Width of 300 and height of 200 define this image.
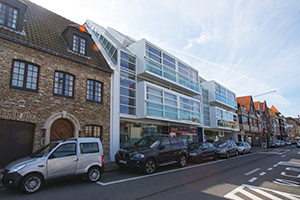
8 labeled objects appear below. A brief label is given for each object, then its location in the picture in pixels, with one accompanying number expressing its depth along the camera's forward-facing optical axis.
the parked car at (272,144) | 37.31
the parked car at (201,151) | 13.17
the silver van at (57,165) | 5.90
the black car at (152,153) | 8.94
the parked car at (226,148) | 15.93
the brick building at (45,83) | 9.53
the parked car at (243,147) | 20.72
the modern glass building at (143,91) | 14.98
